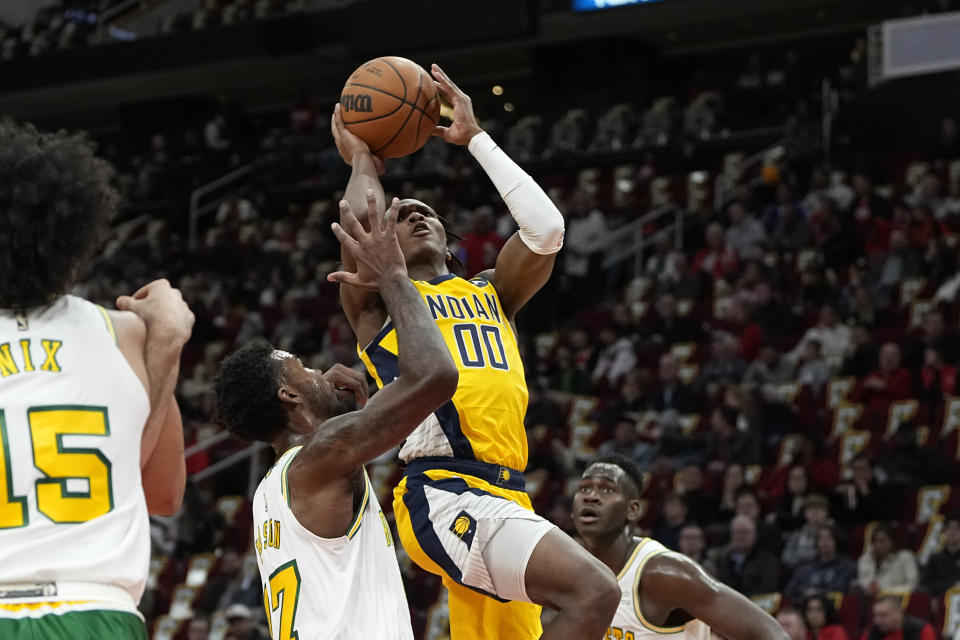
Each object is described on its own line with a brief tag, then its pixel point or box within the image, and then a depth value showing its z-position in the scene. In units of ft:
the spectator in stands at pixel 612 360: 45.01
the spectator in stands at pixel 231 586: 39.29
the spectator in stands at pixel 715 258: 48.11
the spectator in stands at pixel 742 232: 49.03
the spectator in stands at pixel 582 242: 51.78
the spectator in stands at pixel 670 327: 45.01
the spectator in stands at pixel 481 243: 50.16
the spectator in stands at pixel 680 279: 47.83
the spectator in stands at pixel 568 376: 45.03
